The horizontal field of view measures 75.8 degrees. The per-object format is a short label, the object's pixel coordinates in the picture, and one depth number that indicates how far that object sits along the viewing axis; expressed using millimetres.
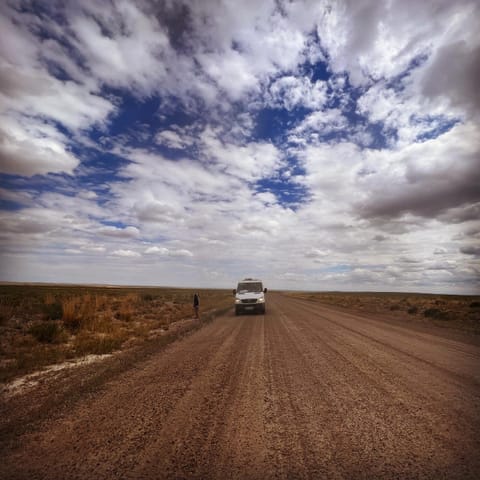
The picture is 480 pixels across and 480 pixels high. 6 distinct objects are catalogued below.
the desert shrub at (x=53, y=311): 15562
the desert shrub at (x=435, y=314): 18711
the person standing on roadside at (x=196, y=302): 18467
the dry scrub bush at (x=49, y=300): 18555
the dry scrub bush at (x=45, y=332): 10711
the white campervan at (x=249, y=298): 19641
